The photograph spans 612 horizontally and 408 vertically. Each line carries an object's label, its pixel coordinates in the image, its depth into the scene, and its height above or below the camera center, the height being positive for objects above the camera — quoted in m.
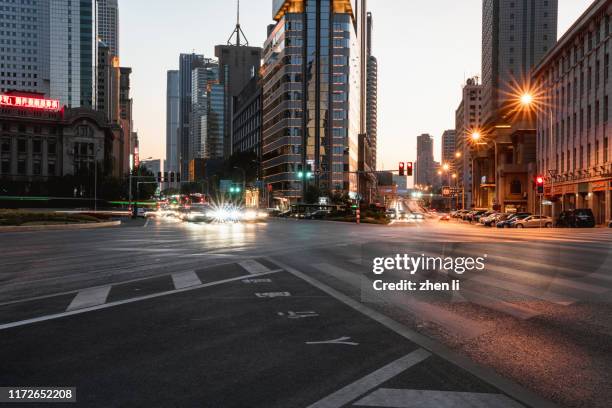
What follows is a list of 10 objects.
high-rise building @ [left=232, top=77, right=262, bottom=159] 151.25 +25.49
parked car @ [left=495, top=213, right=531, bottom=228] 50.88 -1.98
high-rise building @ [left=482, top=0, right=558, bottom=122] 136.75 +42.20
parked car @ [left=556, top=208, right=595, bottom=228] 47.84 -1.67
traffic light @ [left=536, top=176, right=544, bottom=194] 45.00 +1.39
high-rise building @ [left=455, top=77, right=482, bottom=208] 182.50 +20.61
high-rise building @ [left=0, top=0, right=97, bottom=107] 170.88 +49.17
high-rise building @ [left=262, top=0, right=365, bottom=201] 119.69 +24.44
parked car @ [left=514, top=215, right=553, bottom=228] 49.47 -2.03
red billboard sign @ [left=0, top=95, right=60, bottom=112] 112.56 +20.77
